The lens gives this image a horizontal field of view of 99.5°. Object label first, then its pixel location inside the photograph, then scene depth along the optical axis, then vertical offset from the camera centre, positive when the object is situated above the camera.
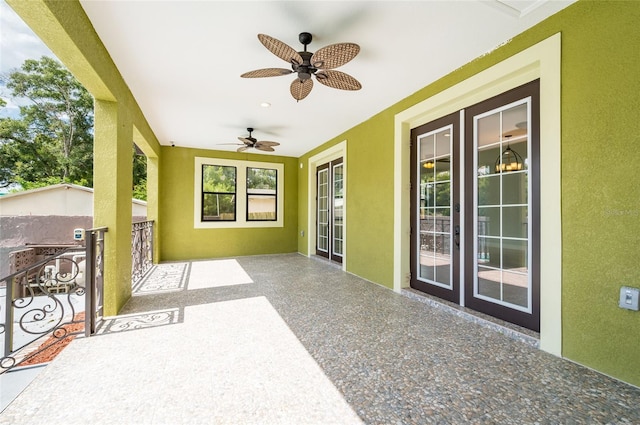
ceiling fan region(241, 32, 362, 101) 2.09 +1.29
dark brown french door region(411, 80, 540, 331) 2.46 +0.06
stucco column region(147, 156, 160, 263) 5.94 +0.38
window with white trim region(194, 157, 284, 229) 6.68 +0.51
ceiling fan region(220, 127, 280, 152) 5.16 +1.35
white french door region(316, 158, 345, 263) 5.79 +0.07
